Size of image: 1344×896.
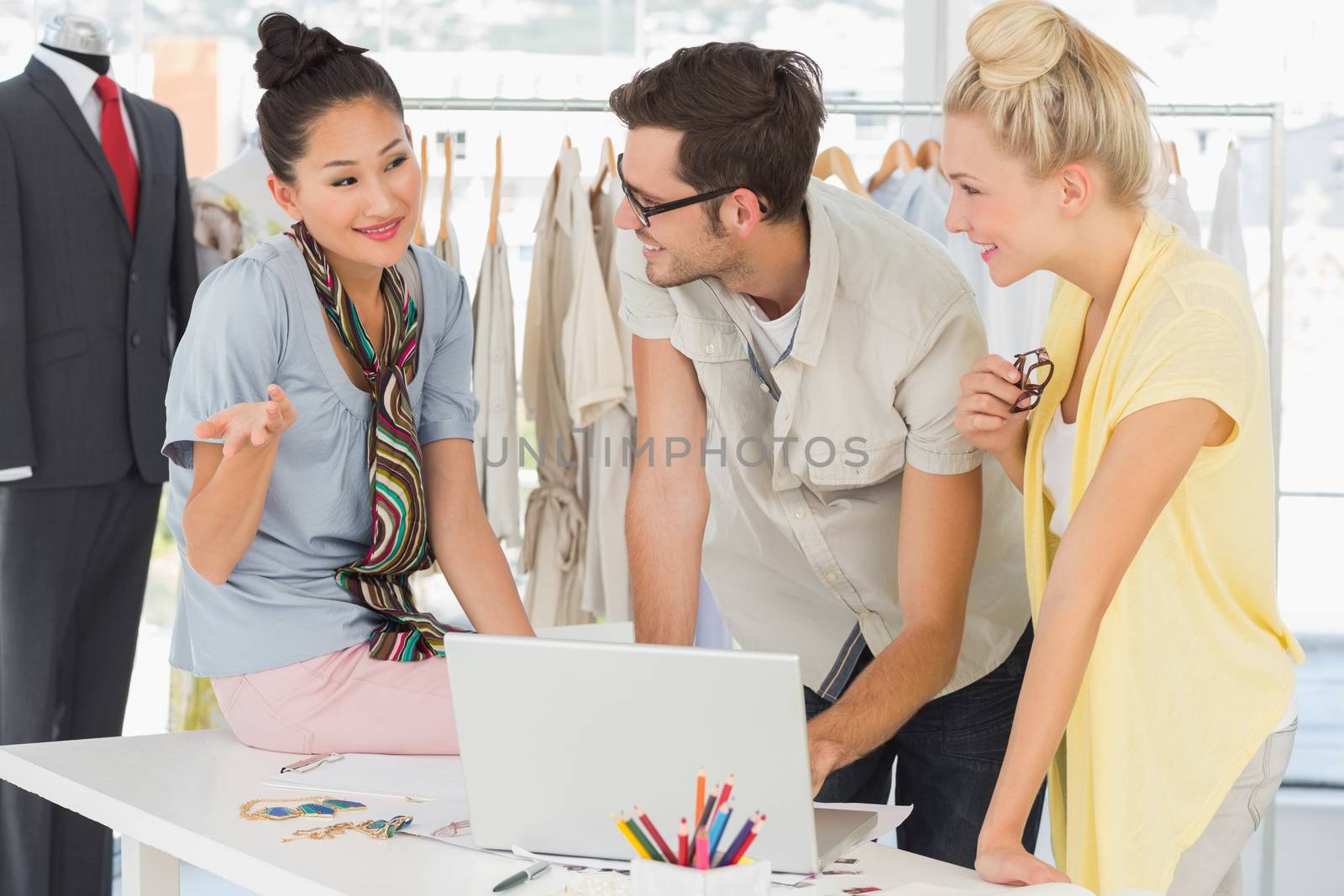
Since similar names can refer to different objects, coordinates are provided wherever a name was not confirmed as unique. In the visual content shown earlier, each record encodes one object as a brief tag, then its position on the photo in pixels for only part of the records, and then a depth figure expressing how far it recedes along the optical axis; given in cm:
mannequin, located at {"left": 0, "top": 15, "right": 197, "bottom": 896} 429
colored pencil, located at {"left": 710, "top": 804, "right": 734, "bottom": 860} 292
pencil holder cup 291
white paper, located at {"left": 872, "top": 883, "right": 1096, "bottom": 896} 301
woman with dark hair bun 347
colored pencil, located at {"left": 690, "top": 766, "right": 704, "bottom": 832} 291
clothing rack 443
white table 310
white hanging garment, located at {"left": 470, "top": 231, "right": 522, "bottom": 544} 457
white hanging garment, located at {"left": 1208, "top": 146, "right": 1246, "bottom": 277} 455
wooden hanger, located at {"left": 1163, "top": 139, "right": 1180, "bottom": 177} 448
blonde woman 318
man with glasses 352
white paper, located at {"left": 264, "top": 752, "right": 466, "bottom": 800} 335
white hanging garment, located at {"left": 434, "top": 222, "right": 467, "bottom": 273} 456
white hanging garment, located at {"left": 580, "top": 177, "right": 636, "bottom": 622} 455
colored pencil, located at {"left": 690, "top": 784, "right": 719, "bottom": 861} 292
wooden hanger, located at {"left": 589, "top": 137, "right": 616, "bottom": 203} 460
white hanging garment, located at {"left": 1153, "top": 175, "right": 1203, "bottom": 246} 449
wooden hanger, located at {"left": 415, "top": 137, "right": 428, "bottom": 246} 458
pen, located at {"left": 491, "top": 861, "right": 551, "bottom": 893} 307
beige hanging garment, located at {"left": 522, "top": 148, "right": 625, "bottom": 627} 460
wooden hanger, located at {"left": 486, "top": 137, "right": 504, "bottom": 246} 459
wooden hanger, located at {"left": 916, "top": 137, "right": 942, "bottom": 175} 465
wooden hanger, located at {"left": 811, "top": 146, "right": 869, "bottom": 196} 466
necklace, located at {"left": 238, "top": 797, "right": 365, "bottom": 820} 326
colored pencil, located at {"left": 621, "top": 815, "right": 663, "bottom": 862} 293
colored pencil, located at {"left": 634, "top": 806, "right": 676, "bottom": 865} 294
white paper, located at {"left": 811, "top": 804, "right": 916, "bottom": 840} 322
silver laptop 302
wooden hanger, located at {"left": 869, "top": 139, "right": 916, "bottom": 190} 468
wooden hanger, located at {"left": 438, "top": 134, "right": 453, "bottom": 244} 457
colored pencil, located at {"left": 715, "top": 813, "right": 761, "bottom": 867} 292
